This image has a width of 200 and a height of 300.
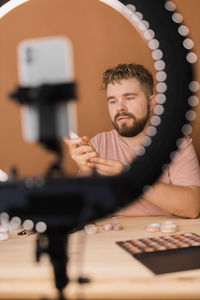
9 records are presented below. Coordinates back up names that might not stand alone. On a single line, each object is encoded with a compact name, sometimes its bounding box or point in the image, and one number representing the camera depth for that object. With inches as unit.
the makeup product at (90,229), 48.5
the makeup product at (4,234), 48.3
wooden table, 30.9
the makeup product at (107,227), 50.4
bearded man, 58.0
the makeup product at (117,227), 50.5
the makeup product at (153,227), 48.1
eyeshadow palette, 34.1
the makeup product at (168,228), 47.5
